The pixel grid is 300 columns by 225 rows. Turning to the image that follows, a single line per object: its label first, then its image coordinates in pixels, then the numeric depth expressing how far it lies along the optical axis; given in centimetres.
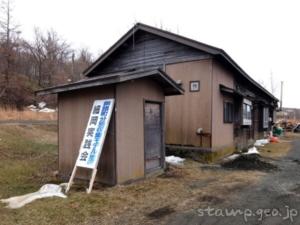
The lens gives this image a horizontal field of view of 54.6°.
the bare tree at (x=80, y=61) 4450
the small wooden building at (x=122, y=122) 675
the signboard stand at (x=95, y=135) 637
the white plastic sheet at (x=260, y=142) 1666
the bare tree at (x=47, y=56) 3970
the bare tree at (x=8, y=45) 3139
